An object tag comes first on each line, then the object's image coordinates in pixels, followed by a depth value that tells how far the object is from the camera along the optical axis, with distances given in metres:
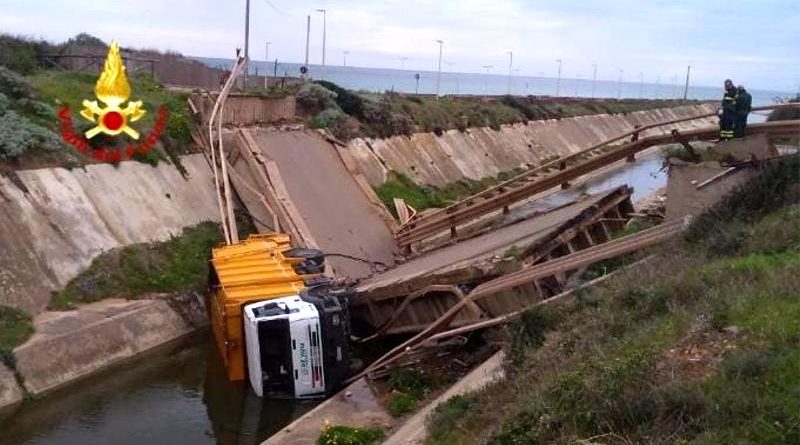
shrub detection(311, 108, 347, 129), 30.72
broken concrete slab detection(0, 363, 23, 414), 13.66
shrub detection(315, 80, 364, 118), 34.91
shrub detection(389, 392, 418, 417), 13.34
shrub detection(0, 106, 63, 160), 18.76
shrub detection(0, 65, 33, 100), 21.64
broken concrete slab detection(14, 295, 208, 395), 14.55
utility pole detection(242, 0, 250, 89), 37.42
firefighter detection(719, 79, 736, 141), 16.94
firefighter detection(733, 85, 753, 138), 16.75
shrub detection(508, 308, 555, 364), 11.54
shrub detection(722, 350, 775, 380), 7.28
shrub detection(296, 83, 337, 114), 31.73
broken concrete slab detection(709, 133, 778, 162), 16.83
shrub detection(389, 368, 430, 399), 14.09
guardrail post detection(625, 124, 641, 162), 19.23
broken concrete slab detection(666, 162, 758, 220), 16.77
